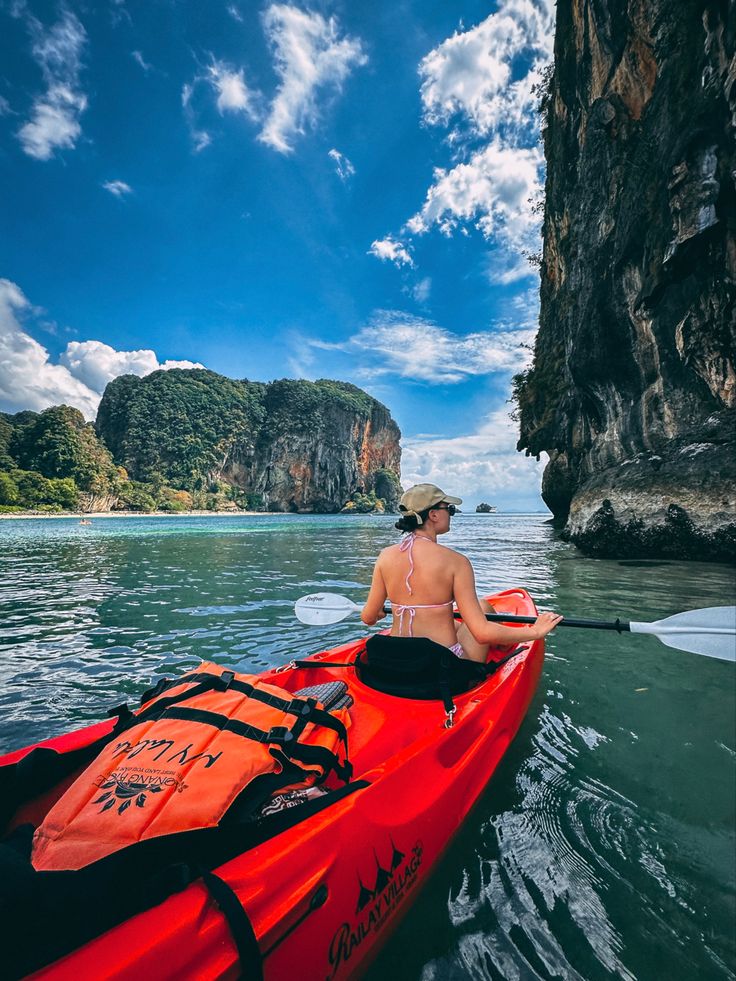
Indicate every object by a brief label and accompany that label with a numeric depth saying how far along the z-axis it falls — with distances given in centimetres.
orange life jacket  129
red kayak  106
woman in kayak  271
